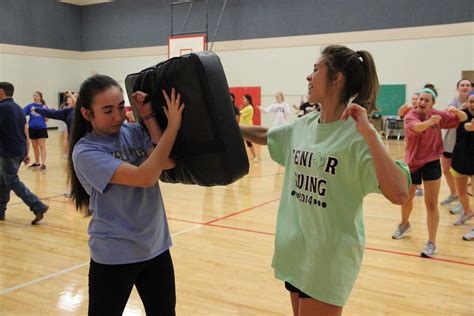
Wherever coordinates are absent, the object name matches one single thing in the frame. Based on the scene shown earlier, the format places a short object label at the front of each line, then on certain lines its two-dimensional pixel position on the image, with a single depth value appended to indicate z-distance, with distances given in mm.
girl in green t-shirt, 1694
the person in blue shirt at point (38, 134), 9453
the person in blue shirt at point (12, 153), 5406
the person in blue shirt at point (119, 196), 1802
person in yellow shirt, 11268
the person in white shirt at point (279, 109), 13130
